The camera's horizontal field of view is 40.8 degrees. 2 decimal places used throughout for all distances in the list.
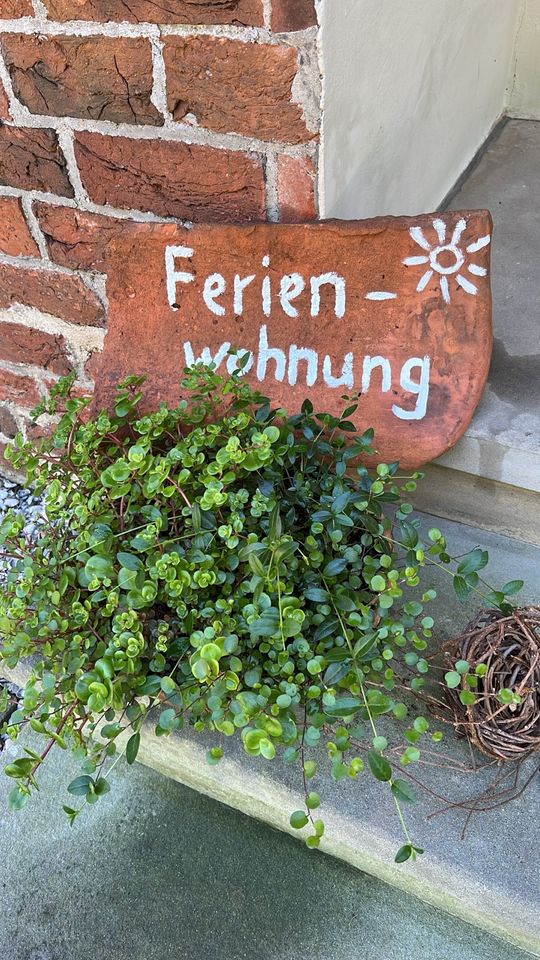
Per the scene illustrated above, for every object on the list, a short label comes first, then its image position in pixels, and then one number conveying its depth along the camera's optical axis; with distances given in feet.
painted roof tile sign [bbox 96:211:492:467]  3.65
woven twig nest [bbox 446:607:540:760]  3.10
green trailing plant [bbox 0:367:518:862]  2.87
